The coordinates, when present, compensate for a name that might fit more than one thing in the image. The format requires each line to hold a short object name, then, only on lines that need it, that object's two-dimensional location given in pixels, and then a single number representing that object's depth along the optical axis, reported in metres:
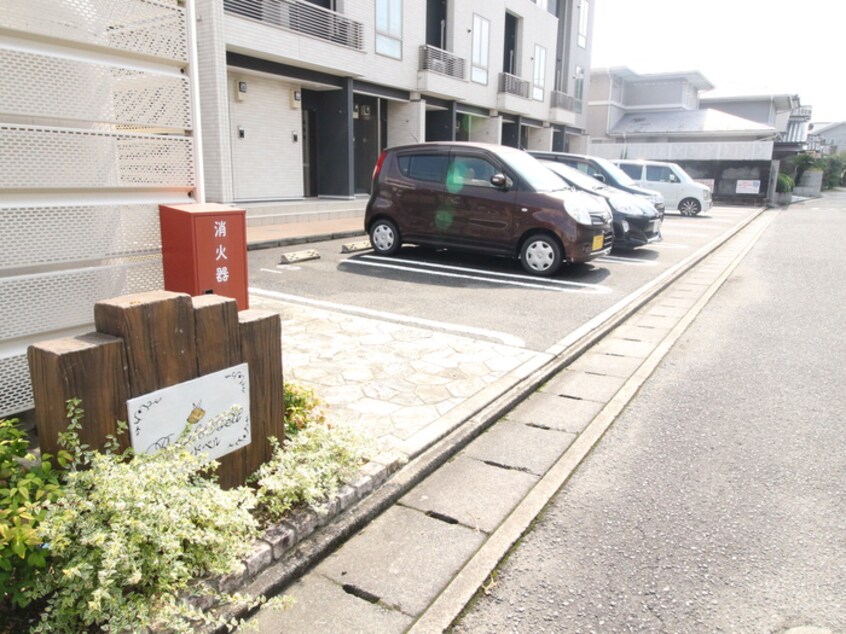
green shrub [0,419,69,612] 1.85
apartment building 13.07
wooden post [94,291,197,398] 2.22
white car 19.67
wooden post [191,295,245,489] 2.49
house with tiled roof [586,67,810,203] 27.19
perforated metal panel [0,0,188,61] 2.96
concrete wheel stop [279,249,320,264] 9.25
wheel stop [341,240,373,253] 10.29
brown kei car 8.38
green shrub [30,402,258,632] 1.92
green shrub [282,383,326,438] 3.25
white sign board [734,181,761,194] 26.77
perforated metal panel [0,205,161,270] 3.08
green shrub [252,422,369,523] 2.68
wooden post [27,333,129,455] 2.05
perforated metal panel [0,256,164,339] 3.13
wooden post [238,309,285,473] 2.76
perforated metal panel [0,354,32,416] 3.13
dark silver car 10.79
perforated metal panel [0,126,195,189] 3.02
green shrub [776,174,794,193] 29.95
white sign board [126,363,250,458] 2.33
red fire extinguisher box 3.62
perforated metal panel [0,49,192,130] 2.97
